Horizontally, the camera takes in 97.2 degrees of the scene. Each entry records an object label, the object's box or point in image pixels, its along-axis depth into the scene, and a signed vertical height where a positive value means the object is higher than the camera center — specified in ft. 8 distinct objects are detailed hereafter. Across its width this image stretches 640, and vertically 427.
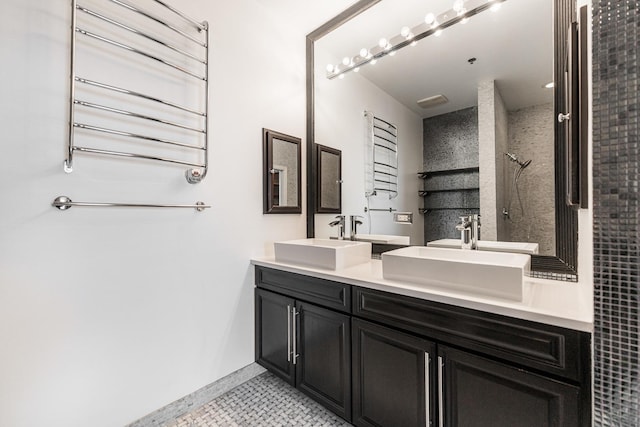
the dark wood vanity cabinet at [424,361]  2.86 -1.87
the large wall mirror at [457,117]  4.32 +1.90
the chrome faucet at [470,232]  4.94 -0.29
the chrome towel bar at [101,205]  3.74 +0.18
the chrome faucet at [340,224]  7.07 -0.21
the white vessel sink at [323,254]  5.05 -0.74
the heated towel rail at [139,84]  3.98 +2.13
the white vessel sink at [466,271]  3.27 -0.73
